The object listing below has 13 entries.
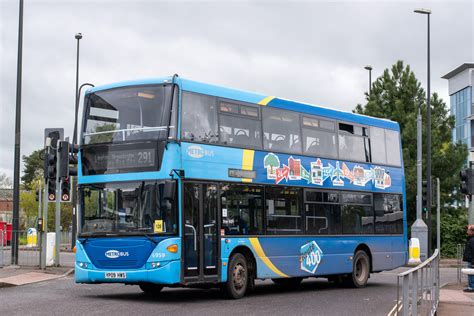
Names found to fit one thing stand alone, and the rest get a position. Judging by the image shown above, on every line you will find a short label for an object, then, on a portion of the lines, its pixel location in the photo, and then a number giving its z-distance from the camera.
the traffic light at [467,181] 21.86
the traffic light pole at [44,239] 23.72
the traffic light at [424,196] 33.00
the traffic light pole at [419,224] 34.03
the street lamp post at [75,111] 35.42
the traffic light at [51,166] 22.97
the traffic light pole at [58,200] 22.80
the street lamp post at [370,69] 49.20
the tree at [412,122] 41.53
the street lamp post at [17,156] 24.91
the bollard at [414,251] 33.60
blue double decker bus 15.85
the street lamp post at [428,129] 37.31
